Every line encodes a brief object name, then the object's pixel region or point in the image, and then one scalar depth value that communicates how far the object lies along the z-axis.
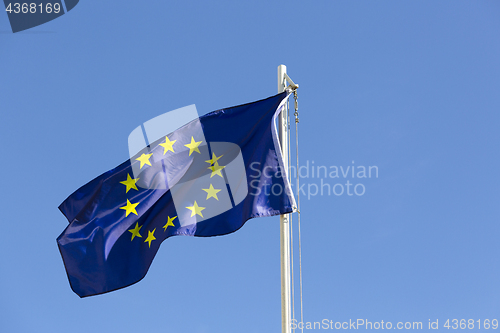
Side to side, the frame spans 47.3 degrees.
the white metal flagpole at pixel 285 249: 11.26
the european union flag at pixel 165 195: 12.96
